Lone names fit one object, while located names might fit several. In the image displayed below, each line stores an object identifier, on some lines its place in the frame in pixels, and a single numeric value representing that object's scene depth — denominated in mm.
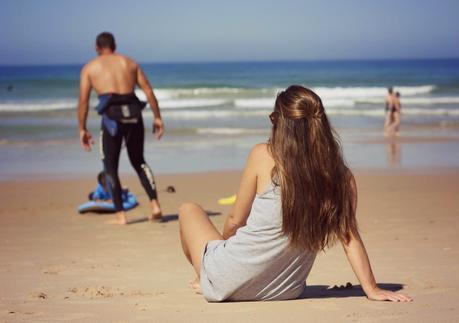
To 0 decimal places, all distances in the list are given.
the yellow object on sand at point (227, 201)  9281
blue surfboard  8648
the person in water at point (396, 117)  19281
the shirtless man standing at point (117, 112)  7844
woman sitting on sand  3865
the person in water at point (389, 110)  19328
